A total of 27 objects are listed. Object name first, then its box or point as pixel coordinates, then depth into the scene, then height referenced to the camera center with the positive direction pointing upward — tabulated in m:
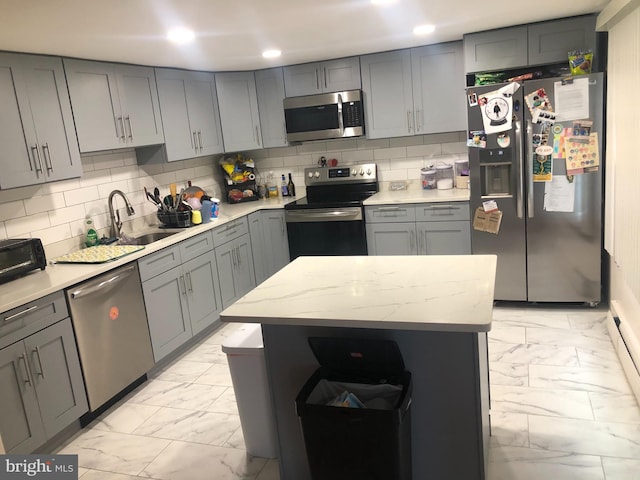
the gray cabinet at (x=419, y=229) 4.19 -0.81
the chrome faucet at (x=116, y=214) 3.77 -0.39
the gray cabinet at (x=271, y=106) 4.82 +0.36
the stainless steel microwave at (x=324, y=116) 4.56 +0.21
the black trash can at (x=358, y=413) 1.77 -0.94
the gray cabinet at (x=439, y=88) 4.25 +0.33
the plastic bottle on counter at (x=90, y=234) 3.62 -0.48
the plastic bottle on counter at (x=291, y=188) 5.25 -0.45
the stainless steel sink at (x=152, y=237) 3.94 -0.59
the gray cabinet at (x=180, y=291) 3.45 -0.97
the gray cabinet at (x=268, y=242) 4.77 -0.88
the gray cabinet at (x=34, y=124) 2.84 +0.26
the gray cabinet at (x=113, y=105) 3.32 +0.39
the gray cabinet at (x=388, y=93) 4.42 +0.34
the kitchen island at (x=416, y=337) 1.85 -0.76
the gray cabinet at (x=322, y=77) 4.56 +0.56
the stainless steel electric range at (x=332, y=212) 4.51 -0.62
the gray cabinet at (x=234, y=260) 4.24 -0.92
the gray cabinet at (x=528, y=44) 3.67 +0.54
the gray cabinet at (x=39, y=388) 2.50 -1.10
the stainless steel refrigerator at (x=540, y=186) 3.58 -0.48
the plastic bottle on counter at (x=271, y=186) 5.29 -0.42
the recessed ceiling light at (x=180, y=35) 2.91 +0.69
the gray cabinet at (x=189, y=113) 4.11 +0.33
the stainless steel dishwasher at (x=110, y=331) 2.90 -0.99
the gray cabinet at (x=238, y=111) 4.74 +0.35
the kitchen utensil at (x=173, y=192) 4.17 -0.31
